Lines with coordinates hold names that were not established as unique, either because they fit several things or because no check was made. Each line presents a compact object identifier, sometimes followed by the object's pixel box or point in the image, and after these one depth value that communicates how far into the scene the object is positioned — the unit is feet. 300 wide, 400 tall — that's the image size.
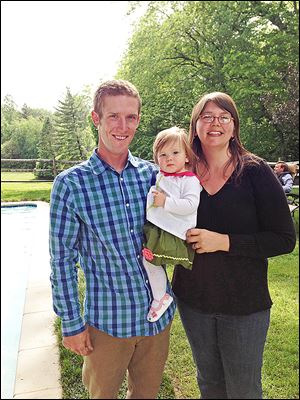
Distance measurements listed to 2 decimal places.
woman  2.27
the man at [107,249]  2.15
